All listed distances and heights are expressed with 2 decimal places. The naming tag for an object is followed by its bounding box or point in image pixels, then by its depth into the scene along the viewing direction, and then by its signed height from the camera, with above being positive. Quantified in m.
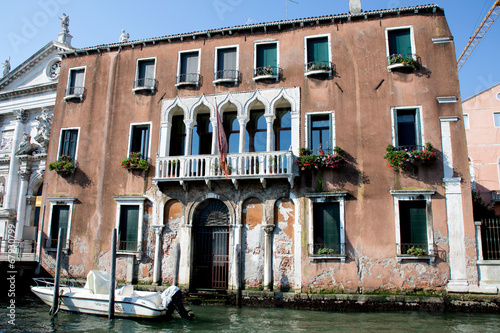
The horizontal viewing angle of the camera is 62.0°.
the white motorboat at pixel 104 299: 12.34 -1.51
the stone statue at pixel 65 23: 25.23 +13.54
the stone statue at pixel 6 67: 26.86 +11.47
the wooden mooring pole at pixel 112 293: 12.40 -1.29
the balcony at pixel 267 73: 15.80 +6.68
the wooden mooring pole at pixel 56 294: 13.08 -1.41
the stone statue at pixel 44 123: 22.82 +6.81
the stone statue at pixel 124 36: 20.53 +10.49
